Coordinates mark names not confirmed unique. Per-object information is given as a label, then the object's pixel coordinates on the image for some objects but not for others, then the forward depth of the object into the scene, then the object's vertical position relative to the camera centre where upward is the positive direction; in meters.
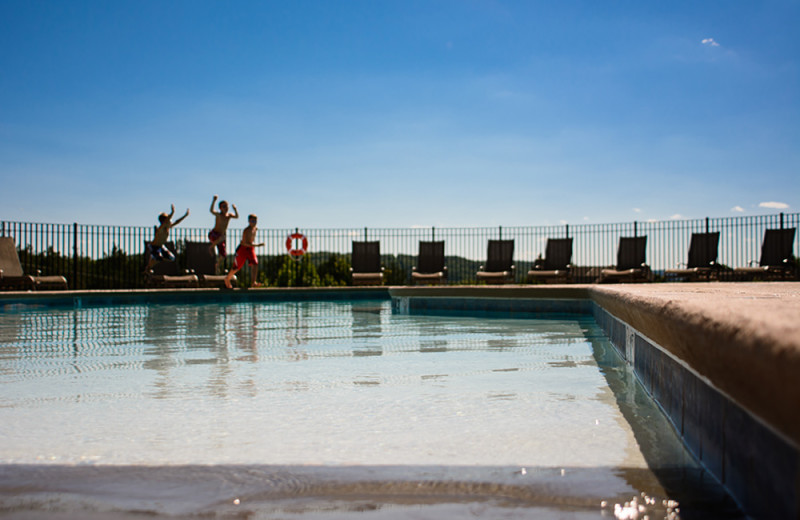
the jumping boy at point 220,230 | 12.95 +0.64
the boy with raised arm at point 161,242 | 13.02 +0.37
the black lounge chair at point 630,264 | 13.04 -0.10
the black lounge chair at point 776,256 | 12.75 +0.08
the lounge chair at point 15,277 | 11.80 -0.36
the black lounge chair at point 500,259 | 13.78 +0.01
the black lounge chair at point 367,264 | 14.12 -0.11
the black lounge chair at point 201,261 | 13.61 -0.04
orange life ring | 16.47 +0.39
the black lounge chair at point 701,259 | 13.17 +0.02
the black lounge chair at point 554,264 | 13.53 -0.10
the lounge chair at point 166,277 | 13.05 -0.38
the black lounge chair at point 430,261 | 13.88 -0.04
